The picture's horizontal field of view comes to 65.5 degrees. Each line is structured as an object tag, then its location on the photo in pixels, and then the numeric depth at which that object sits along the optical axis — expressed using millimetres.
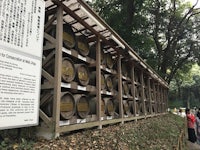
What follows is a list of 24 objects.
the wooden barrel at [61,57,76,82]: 3260
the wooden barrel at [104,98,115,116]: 4675
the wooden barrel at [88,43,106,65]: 4695
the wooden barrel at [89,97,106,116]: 4163
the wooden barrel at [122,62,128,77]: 6162
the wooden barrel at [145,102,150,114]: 8803
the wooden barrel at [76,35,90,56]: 3867
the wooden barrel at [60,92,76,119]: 3117
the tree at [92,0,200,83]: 11347
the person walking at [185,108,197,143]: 7700
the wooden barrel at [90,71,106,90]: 4388
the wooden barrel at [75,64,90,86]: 3679
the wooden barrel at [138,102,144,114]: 7370
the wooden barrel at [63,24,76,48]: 3467
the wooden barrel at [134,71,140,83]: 7310
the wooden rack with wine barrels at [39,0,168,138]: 2977
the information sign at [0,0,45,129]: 1964
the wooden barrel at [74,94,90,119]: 3532
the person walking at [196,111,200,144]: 7488
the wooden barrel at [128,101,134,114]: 6367
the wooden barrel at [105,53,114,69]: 5018
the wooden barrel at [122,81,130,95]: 5955
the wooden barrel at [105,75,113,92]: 4824
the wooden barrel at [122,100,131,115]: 5733
